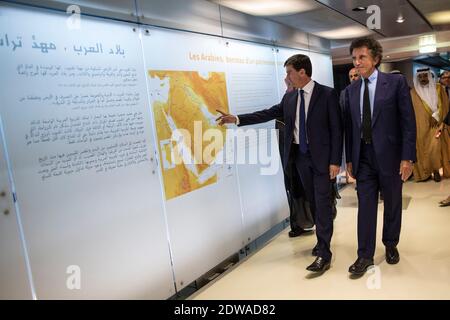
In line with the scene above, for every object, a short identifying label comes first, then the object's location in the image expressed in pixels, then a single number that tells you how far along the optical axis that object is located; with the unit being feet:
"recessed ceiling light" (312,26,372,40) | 18.00
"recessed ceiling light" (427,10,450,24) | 17.23
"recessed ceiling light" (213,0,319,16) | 11.47
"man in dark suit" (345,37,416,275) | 9.24
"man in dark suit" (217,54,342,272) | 9.88
